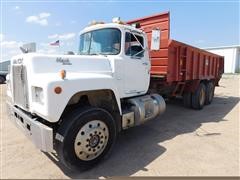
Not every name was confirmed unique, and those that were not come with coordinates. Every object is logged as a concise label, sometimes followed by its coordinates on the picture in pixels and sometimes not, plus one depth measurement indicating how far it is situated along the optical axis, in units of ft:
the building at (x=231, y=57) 130.11
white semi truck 9.63
